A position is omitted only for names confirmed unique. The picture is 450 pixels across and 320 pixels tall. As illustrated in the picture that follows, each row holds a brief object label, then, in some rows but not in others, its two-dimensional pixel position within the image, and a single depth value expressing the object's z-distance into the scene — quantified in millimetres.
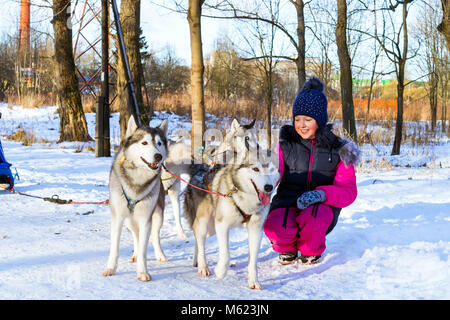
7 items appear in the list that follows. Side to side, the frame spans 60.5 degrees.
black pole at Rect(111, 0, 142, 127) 7449
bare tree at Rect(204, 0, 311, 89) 10344
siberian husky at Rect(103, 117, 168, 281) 2758
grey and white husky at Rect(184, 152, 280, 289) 2686
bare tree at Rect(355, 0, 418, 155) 11102
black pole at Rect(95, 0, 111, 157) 8672
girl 3092
